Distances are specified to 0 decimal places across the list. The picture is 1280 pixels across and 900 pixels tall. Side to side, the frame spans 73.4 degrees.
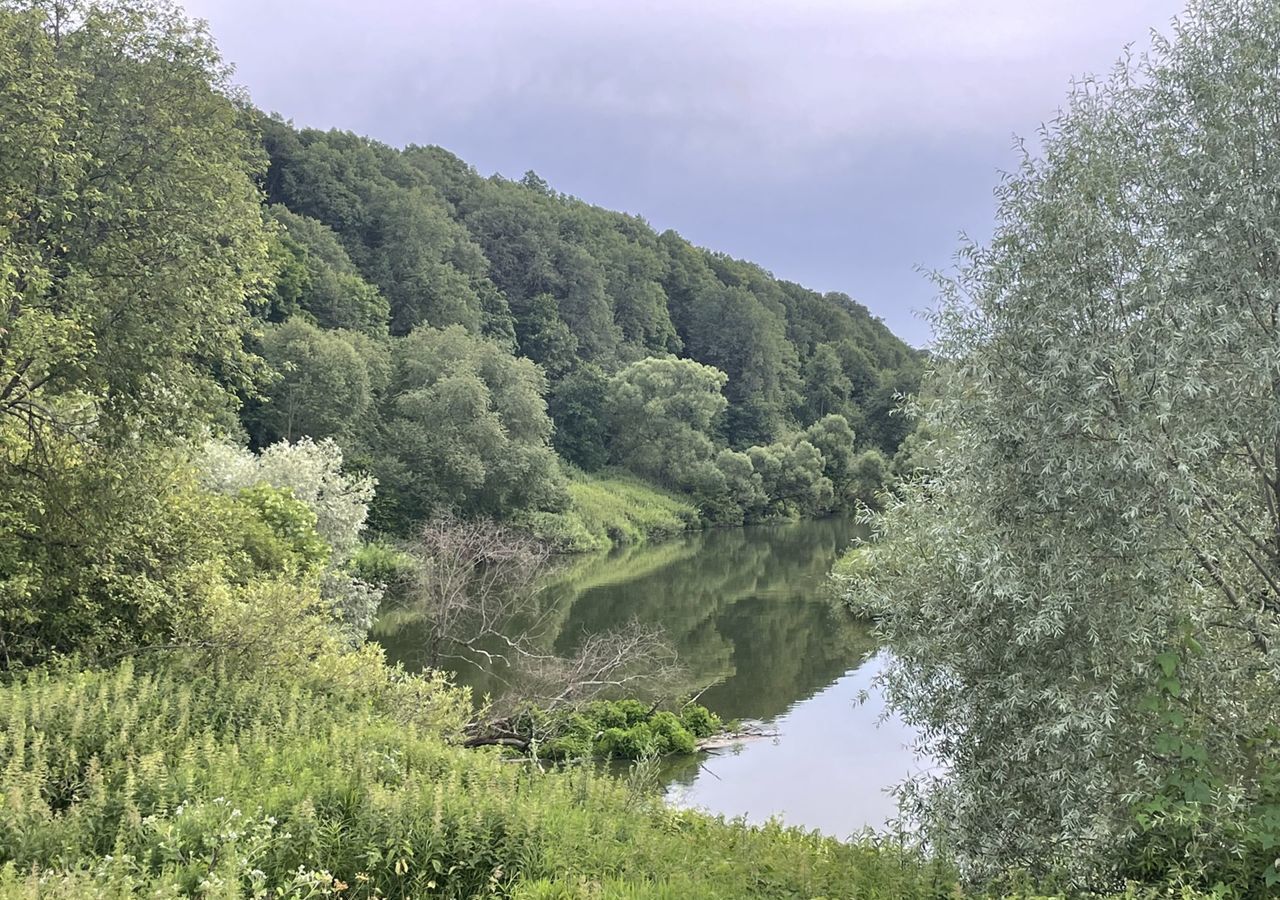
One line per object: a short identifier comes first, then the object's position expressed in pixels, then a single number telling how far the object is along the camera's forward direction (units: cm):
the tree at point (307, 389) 3828
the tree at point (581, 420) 6181
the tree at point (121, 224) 890
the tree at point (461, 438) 3991
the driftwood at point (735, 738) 1588
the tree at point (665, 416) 6047
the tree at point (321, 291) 4831
